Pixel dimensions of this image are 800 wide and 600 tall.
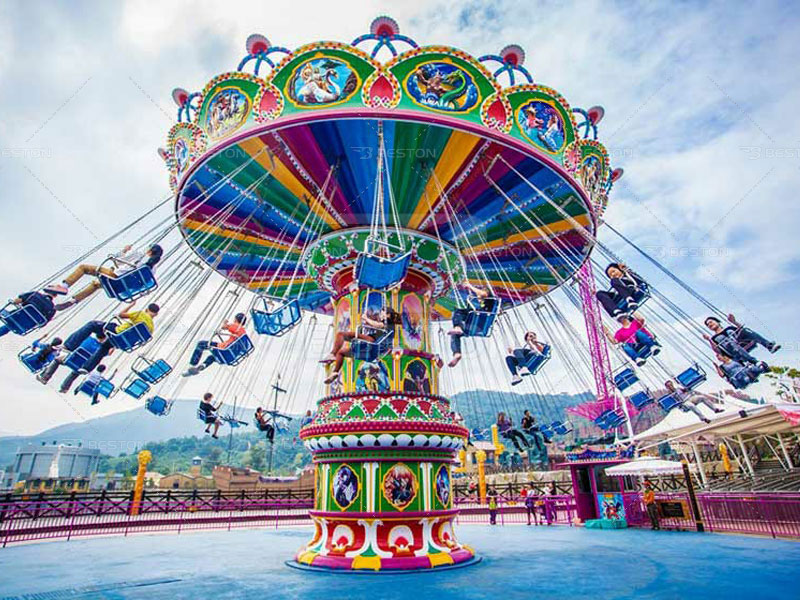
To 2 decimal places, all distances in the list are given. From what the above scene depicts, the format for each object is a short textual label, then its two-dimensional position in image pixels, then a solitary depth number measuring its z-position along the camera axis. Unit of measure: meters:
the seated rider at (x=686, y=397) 9.77
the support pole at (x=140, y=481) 20.34
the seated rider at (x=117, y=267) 7.57
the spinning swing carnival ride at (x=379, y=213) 8.57
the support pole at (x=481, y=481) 26.05
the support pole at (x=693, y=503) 14.94
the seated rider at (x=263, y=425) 14.10
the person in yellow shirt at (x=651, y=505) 16.06
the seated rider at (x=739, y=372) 8.39
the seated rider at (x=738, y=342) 8.39
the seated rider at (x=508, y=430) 13.98
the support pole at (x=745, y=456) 21.87
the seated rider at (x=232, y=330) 9.44
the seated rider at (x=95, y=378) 9.53
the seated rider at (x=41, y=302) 7.21
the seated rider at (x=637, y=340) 9.35
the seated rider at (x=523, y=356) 9.71
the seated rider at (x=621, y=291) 8.70
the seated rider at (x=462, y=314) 7.94
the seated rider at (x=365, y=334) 8.00
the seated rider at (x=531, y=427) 14.15
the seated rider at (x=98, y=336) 8.23
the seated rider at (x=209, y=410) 12.12
